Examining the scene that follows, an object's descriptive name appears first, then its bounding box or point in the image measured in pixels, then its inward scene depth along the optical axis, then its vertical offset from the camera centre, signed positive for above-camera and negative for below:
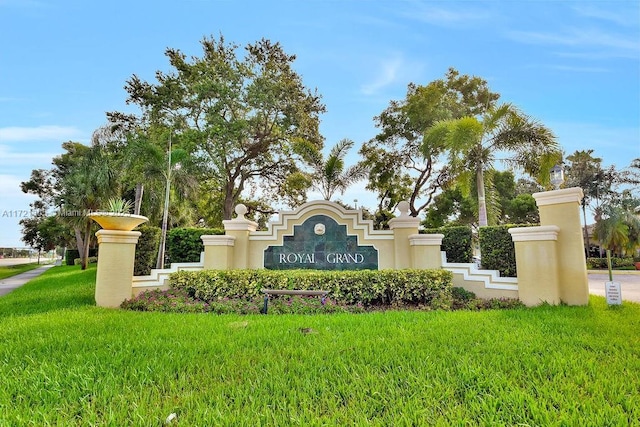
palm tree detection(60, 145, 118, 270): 18.34 +3.55
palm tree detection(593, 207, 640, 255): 22.00 +1.50
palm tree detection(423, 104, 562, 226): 10.11 +3.31
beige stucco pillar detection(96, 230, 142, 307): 7.00 -0.37
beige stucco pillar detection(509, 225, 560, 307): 6.30 -0.25
